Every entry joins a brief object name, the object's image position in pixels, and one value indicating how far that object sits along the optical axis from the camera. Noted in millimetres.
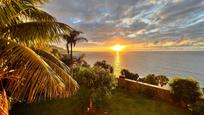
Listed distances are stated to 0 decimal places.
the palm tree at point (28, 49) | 2143
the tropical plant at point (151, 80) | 8053
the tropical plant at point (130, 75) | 9186
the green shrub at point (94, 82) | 5141
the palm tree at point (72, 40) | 11733
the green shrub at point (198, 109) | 5004
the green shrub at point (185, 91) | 5505
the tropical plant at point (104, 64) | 10793
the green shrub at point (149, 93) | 6414
